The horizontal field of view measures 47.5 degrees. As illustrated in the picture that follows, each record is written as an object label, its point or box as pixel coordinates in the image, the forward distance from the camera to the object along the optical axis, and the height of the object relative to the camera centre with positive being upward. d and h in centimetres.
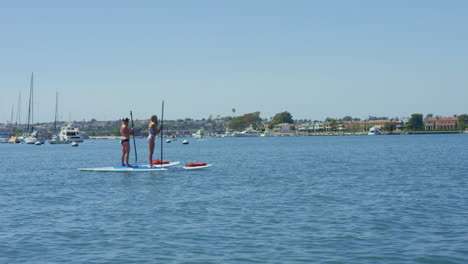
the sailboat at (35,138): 15788 -221
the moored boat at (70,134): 16312 -94
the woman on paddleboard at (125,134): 3866 -9
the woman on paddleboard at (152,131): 3822 +17
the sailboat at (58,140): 15588 -259
